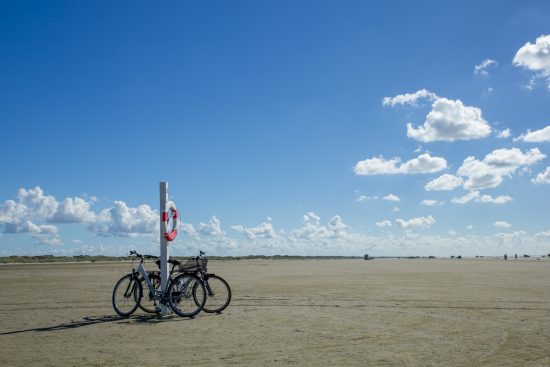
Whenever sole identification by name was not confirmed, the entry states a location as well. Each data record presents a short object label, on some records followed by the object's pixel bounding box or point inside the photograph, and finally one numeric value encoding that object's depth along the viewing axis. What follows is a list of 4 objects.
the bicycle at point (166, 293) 11.51
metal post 11.66
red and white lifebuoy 12.15
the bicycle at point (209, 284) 11.82
